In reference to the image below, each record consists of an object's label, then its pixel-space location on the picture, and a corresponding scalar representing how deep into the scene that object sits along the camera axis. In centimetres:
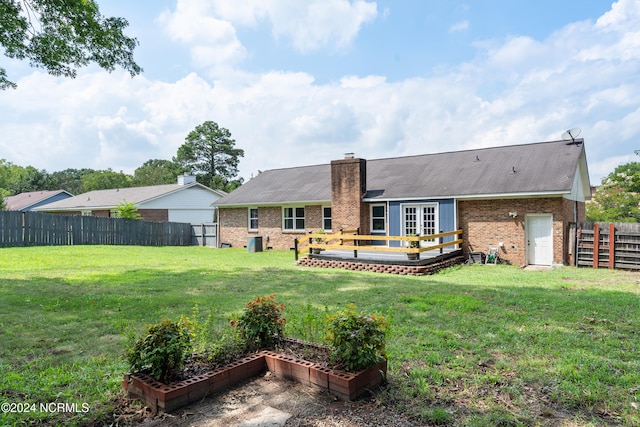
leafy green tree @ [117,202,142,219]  2470
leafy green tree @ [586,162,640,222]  2520
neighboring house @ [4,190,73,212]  4434
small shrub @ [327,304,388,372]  352
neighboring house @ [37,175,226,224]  3059
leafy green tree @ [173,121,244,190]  5638
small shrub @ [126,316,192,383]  336
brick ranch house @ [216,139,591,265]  1454
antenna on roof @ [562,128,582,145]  1639
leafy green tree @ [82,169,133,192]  6053
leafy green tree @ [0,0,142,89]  832
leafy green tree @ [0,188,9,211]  3457
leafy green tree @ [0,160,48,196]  6197
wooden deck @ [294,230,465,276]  1295
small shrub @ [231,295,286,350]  434
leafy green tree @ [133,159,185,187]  5938
